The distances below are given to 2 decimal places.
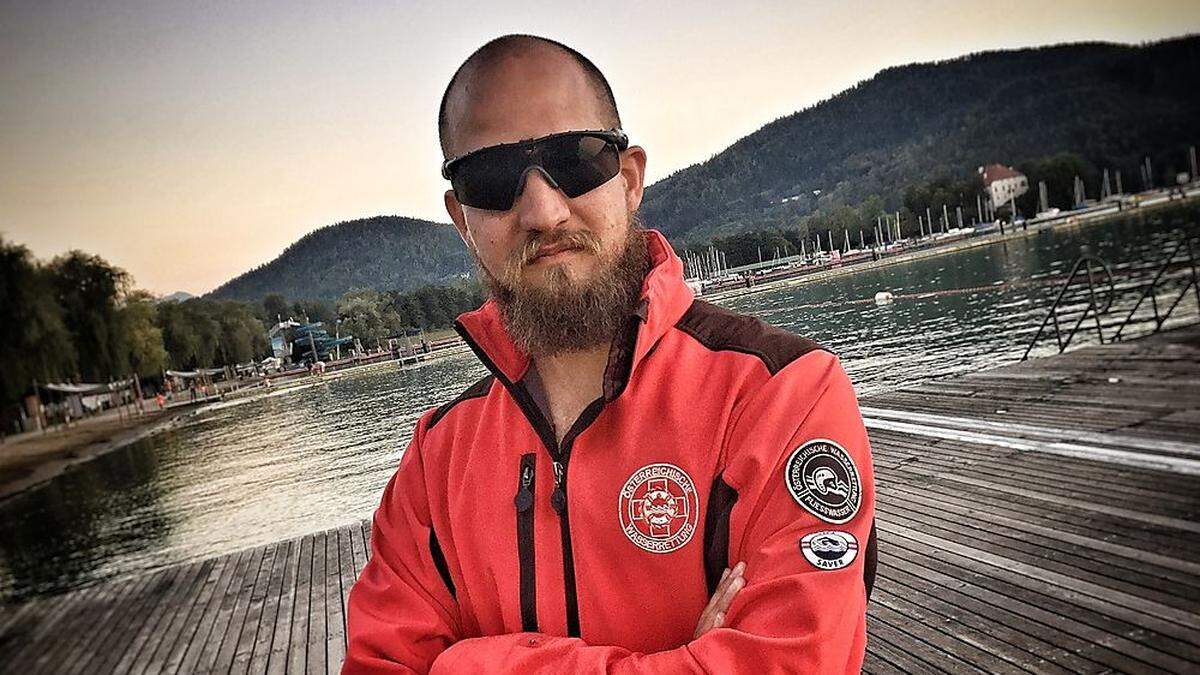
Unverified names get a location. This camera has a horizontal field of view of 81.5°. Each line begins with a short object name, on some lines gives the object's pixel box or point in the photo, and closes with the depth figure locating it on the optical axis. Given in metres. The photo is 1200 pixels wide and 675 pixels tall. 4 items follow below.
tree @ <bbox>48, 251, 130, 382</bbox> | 39.81
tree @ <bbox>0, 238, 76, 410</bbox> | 34.25
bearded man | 1.15
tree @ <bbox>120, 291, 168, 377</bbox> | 42.00
